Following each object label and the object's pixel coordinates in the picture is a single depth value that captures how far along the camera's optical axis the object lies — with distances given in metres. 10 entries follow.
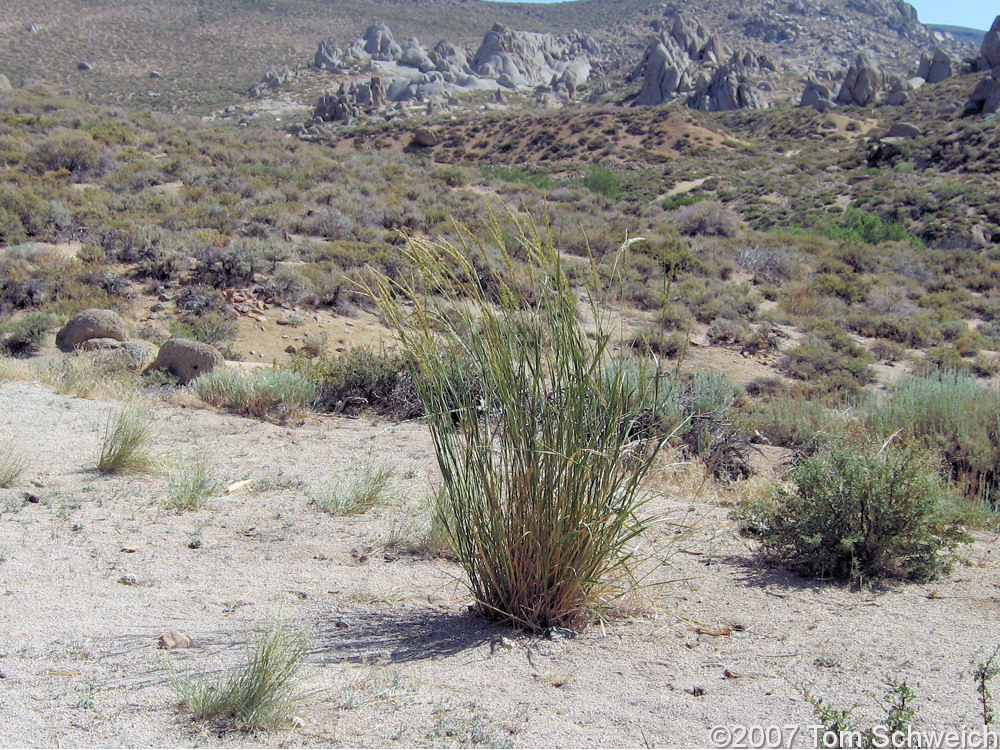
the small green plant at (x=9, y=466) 4.68
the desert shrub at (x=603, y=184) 30.72
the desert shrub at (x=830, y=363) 11.46
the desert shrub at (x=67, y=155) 17.92
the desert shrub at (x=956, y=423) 6.14
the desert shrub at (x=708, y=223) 22.62
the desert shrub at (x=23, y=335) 9.70
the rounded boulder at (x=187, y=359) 8.41
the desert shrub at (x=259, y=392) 7.45
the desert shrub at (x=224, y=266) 12.45
